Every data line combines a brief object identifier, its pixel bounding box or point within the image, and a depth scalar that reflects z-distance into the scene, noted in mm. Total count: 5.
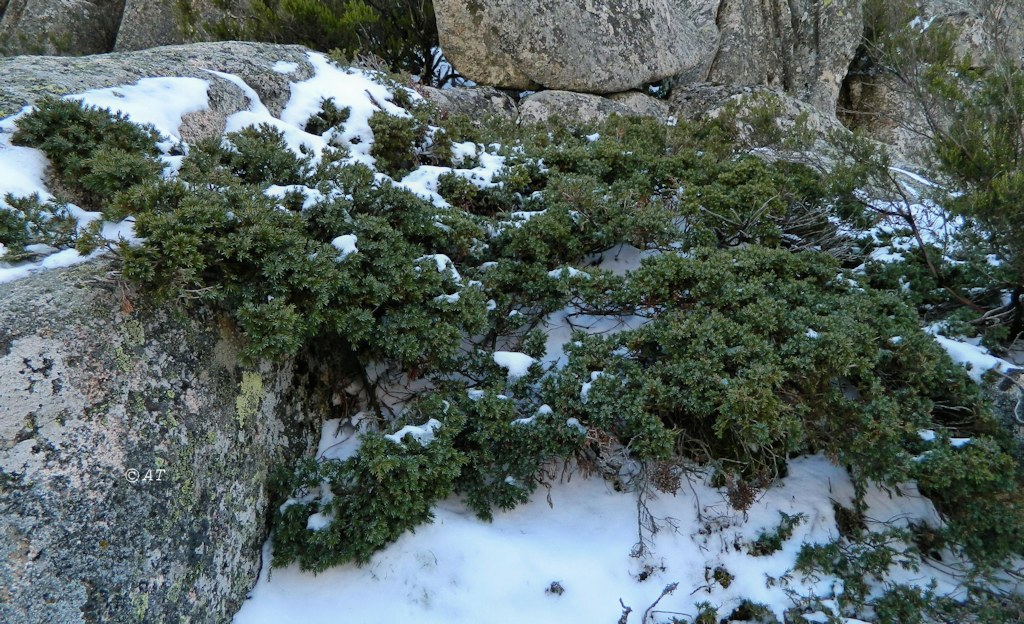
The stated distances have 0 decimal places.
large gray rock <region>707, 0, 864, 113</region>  9125
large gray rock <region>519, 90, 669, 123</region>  6879
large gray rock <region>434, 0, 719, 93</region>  6832
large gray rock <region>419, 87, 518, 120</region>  6281
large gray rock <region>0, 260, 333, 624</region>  2248
